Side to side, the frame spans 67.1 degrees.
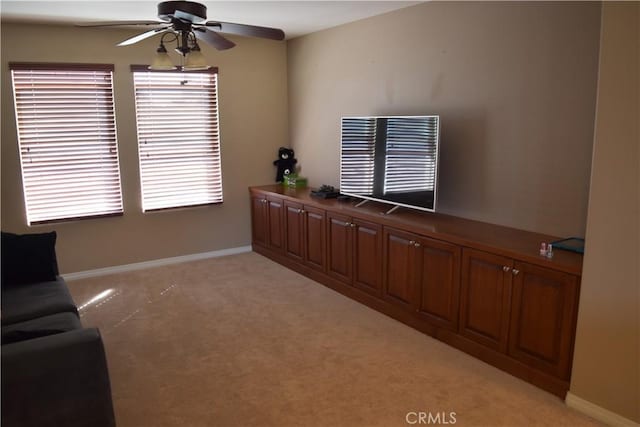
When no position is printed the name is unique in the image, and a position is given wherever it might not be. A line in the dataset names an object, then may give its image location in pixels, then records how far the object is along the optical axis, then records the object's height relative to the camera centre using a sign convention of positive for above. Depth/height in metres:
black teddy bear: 5.79 -0.40
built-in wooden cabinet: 2.70 -1.03
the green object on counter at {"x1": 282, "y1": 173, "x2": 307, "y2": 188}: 5.52 -0.61
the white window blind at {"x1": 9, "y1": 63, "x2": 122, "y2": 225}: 4.47 -0.10
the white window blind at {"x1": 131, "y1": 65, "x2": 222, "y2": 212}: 5.01 -0.10
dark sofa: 1.92 -1.01
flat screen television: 3.60 -0.26
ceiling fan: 2.59 +0.59
